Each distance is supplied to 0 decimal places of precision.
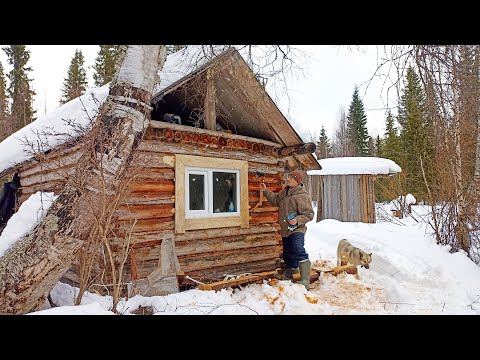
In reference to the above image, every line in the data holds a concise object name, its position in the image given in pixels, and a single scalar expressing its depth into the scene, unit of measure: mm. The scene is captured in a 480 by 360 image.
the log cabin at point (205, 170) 5812
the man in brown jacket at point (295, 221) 6371
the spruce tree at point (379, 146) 27645
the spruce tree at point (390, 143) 24412
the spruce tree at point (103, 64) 26016
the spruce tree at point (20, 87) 24312
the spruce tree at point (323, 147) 37125
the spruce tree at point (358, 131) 31109
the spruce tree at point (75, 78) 27688
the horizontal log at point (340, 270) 7548
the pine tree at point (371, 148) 30653
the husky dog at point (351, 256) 8211
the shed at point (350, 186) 16281
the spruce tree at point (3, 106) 21312
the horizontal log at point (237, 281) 5333
